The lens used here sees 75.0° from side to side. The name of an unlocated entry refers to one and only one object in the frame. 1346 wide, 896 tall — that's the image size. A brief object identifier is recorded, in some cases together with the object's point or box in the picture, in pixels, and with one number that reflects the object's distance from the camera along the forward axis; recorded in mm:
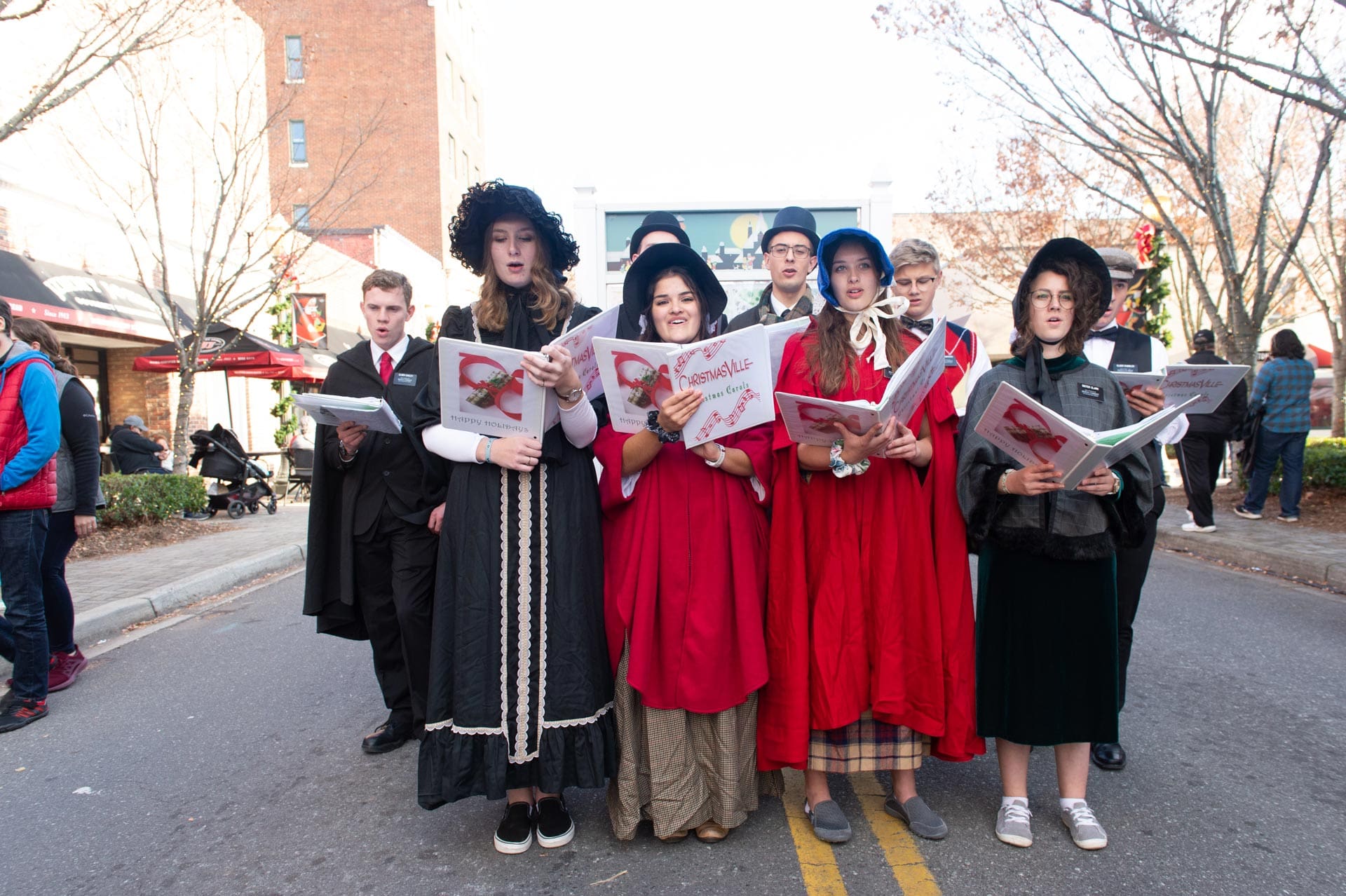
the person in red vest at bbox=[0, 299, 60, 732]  4371
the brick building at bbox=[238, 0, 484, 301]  33625
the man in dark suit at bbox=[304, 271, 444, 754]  3771
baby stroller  12891
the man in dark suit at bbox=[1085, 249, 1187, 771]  3625
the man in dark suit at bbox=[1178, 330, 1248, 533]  8883
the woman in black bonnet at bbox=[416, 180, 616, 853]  2922
